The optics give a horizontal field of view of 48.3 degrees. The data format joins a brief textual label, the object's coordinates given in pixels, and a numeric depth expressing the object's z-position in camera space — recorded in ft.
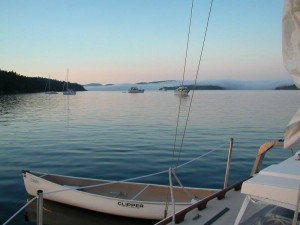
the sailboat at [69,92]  516.94
